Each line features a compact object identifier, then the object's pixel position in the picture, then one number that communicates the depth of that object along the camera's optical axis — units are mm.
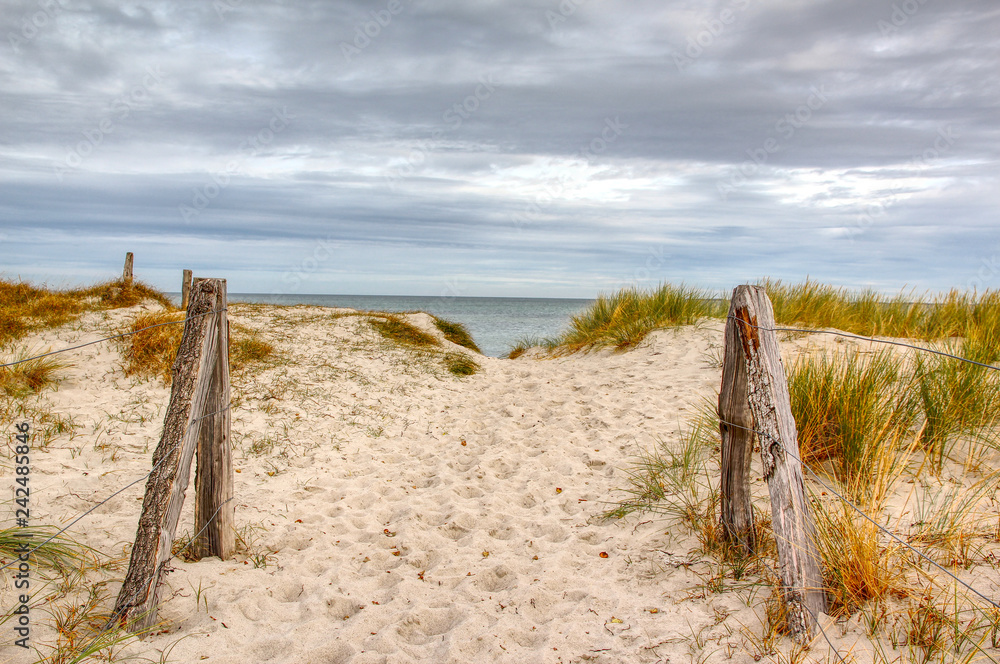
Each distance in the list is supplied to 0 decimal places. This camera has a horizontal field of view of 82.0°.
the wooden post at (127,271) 10151
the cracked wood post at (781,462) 2455
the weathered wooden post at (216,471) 3322
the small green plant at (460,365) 9070
